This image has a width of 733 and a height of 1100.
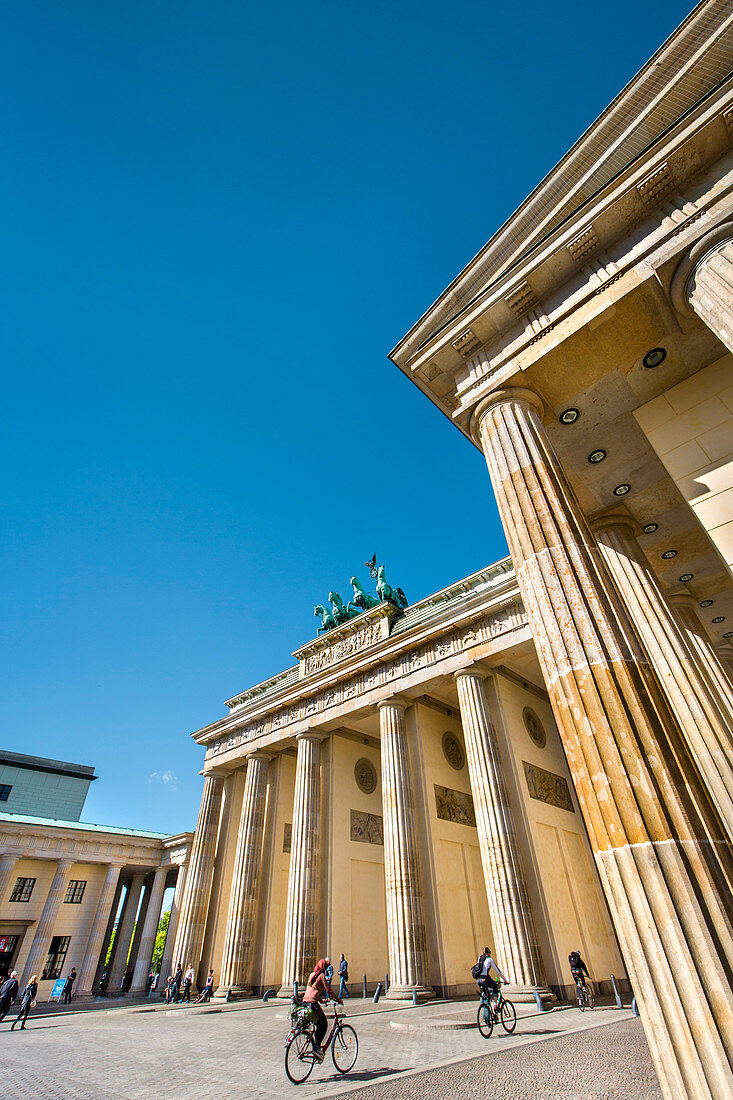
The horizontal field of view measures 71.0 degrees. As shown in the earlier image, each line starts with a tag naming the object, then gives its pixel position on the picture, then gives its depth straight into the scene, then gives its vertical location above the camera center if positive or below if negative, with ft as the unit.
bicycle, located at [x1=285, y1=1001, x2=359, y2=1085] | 22.43 -2.27
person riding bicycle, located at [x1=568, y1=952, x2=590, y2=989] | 38.83 +0.10
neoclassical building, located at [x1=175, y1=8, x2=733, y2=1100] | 15.02 +18.49
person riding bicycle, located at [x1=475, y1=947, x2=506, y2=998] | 30.68 -0.30
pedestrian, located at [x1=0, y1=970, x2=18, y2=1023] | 44.29 +0.45
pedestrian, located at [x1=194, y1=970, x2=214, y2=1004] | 66.22 -0.70
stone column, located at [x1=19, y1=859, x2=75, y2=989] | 88.84 +9.89
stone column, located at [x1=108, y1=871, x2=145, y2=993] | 108.37 +10.25
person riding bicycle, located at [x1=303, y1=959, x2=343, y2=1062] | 22.93 -0.40
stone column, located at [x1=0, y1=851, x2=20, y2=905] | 91.25 +17.05
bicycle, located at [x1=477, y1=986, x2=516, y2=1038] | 30.01 -1.93
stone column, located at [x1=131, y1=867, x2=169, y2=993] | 105.29 +9.05
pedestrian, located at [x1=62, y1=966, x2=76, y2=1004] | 82.60 +0.46
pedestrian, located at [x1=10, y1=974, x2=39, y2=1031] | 47.47 -0.18
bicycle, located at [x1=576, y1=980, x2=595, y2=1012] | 38.45 -1.58
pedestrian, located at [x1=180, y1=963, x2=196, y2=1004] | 68.23 +0.49
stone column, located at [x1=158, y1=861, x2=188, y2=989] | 94.23 +10.31
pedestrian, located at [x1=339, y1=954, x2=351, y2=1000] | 49.11 +0.69
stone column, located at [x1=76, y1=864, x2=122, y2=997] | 96.53 +8.72
